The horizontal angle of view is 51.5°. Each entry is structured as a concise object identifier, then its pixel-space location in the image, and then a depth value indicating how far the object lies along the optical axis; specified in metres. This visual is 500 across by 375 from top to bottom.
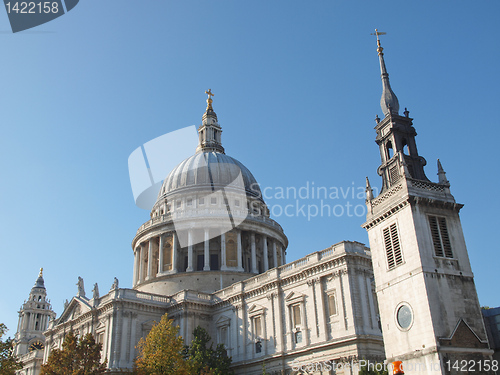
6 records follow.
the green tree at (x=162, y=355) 36.84
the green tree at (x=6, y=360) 44.94
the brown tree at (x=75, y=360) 39.44
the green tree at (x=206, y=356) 41.10
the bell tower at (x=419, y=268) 25.69
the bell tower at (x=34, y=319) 91.06
